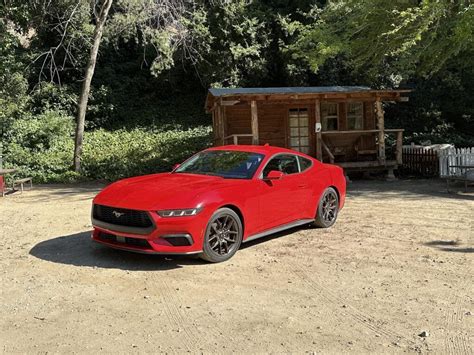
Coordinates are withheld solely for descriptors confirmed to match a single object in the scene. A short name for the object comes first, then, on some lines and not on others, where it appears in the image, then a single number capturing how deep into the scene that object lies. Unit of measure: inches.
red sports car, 224.4
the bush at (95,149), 757.9
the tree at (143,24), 731.4
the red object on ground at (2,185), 526.3
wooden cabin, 713.6
